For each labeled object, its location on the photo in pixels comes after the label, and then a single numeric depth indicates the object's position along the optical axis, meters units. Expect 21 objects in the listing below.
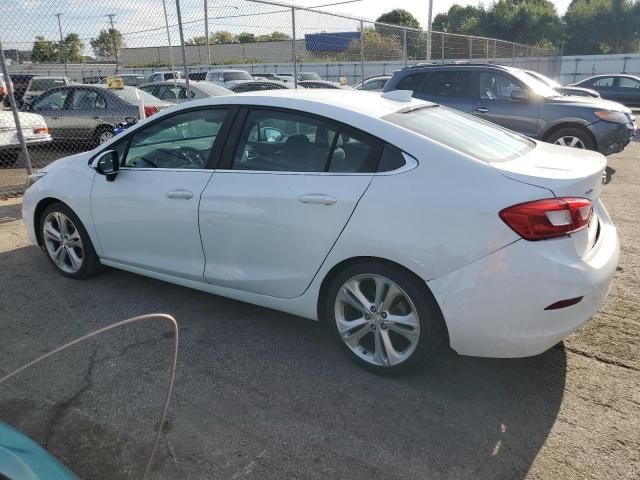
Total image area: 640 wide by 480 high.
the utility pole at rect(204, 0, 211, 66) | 9.25
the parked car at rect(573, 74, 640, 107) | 20.70
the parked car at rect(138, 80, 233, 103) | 12.00
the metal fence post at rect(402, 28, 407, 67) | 14.60
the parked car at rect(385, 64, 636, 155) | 8.50
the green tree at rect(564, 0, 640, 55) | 54.88
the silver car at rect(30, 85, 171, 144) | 10.37
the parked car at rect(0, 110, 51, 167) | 8.67
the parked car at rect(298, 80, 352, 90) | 17.64
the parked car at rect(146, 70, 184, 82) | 23.33
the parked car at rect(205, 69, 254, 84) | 18.86
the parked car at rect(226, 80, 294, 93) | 14.08
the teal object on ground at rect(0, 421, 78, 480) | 1.53
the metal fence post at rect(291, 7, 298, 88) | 9.77
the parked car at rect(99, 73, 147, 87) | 23.41
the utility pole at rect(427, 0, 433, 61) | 20.08
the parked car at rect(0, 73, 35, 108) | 22.41
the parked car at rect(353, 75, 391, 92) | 17.02
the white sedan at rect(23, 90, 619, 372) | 2.53
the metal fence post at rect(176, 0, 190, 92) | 7.79
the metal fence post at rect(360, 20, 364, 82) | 12.21
